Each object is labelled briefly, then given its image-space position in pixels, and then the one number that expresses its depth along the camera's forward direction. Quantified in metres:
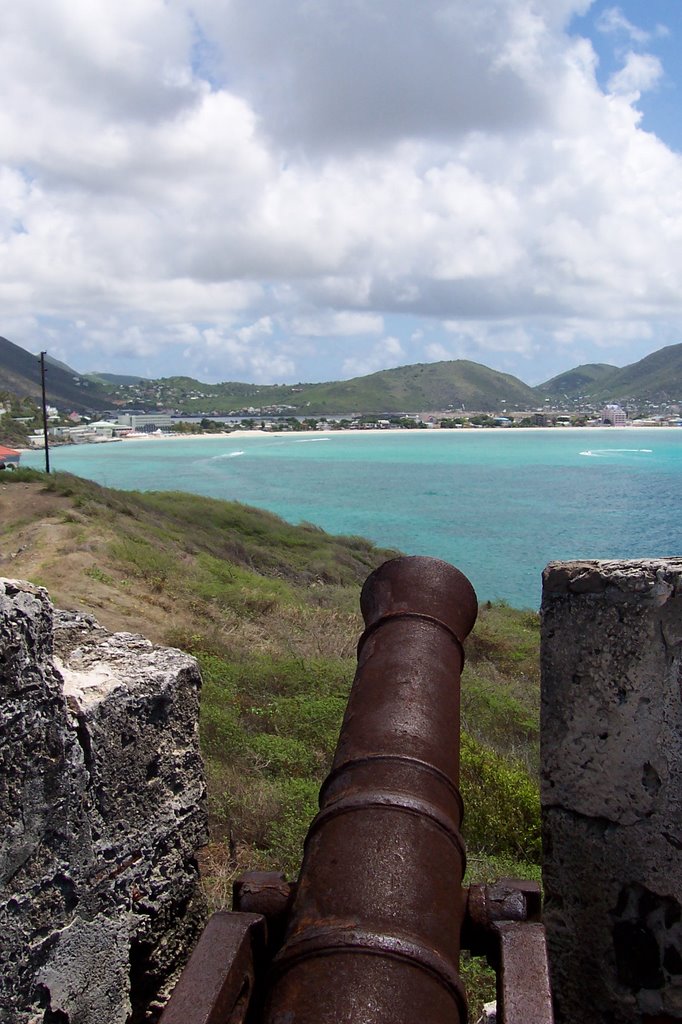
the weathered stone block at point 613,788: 2.69
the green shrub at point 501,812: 4.96
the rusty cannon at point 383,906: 1.75
